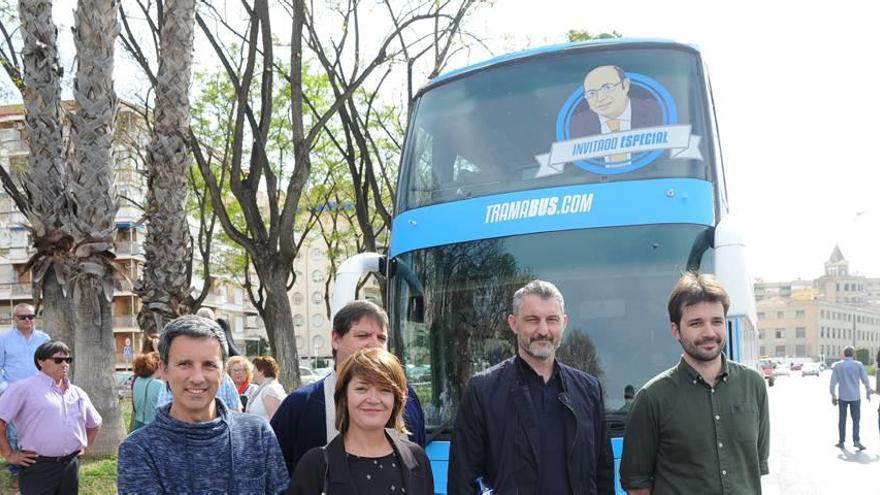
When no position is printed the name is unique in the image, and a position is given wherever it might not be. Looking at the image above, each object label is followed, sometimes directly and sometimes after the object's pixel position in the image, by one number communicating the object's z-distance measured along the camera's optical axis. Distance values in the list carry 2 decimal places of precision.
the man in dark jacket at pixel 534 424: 3.98
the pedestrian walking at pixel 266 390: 7.93
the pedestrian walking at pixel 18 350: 9.56
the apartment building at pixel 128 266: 25.55
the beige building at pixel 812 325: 147.62
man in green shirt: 3.92
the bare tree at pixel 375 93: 19.02
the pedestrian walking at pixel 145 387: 8.12
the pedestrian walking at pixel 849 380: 15.09
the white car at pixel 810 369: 87.79
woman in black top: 3.29
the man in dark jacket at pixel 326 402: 4.12
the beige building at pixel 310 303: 91.88
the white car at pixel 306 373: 39.38
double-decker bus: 6.02
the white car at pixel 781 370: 85.85
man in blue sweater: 3.16
